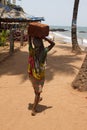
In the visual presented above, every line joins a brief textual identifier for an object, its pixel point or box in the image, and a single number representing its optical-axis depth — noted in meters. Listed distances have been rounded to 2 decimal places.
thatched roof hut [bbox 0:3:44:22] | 7.46
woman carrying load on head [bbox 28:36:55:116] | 3.03
